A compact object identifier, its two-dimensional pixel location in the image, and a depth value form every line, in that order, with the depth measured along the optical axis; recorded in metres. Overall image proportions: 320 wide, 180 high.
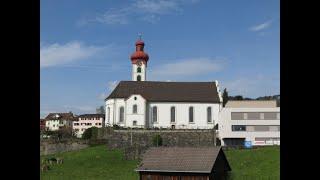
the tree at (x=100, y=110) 121.75
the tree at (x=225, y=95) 82.12
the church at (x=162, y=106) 65.00
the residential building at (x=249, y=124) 62.16
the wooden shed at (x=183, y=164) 23.97
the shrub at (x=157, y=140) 55.58
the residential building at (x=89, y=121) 120.60
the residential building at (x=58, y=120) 124.91
